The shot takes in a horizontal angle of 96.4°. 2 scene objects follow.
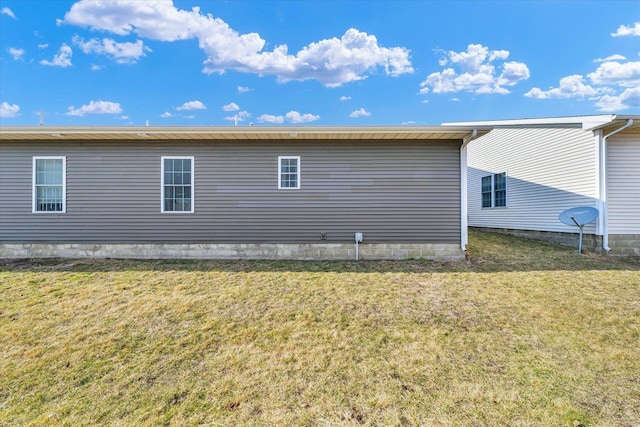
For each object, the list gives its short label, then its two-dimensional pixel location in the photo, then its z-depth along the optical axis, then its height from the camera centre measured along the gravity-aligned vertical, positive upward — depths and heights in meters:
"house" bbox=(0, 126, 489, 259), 7.11 +0.35
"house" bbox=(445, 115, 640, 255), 7.36 +1.02
